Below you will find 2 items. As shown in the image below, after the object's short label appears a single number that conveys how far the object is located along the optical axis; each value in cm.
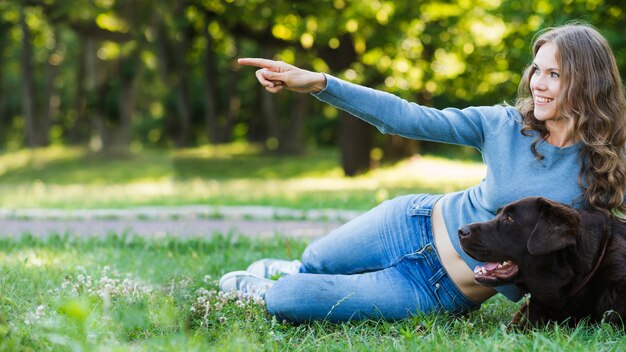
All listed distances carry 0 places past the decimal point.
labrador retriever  348
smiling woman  386
